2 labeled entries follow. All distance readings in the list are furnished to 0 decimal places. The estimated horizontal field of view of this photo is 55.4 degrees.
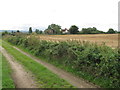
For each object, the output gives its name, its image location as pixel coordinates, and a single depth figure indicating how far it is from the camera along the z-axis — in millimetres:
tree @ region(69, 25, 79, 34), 59375
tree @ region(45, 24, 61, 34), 59594
